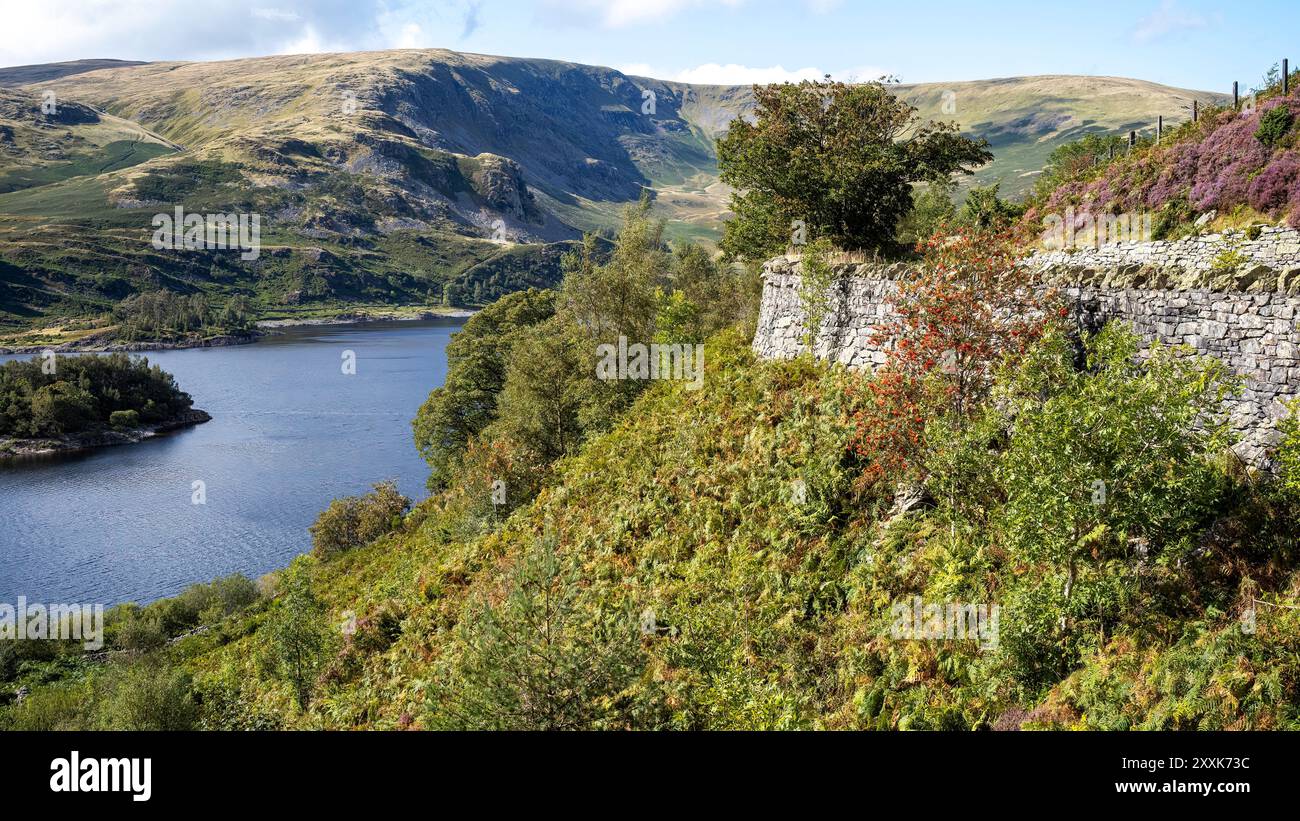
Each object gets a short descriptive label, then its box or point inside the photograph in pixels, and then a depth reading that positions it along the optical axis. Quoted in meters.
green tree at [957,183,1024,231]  50.53
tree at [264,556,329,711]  30.06
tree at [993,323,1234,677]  12.32
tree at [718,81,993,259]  30.33
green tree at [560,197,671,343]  43.44
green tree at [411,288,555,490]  66.56
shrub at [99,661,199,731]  33.97
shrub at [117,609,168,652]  56.38
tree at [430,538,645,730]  13.27
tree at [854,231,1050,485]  17.23
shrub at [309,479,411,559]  62.31
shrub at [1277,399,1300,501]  12.10
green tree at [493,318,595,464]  43.34
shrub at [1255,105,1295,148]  37.28
